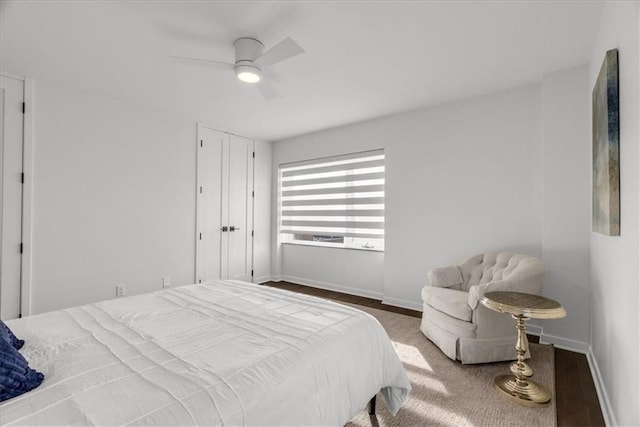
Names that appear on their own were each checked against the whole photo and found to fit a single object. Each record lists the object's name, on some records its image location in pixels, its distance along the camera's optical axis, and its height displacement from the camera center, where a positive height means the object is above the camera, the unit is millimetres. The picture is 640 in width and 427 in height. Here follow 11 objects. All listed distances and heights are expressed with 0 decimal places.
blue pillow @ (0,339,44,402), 970 -520
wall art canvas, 1683 +418
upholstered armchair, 2514 -862
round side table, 2041 -904
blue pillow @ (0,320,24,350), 1150 -483
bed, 966 -577
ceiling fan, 2139 +1163
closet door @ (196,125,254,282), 4605 +179
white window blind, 4559 +280
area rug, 1865 -1217
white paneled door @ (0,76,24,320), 2953 +236
